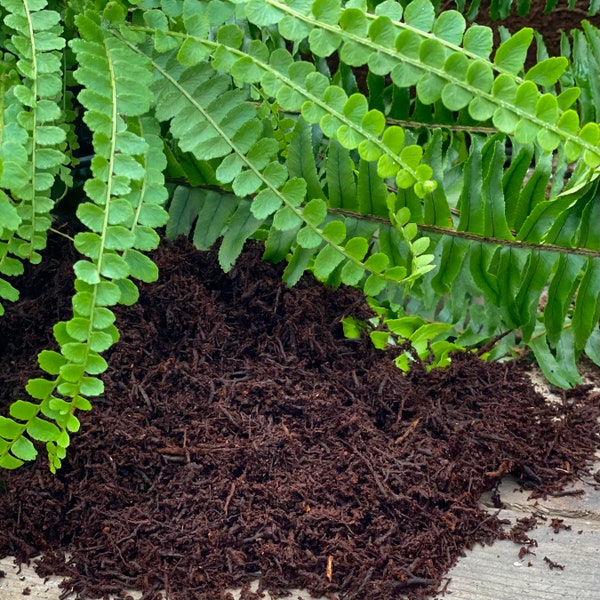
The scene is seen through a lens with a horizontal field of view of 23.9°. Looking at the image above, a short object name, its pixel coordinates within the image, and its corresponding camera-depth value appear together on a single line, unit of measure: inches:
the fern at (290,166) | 31.8
